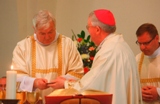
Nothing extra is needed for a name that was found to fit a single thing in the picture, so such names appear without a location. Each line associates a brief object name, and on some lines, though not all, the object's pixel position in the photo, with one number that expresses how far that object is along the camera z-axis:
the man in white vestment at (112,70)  4.65
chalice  4.28
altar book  3.08
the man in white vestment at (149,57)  6.19
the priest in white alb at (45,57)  5.61
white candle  3.02
